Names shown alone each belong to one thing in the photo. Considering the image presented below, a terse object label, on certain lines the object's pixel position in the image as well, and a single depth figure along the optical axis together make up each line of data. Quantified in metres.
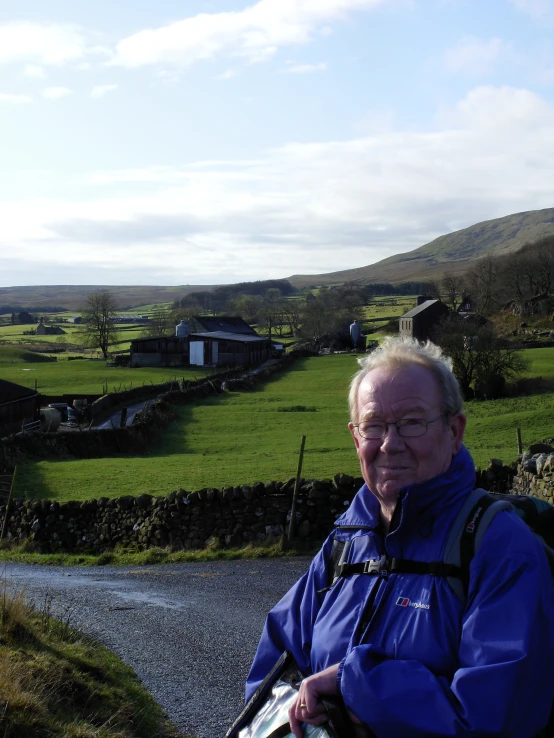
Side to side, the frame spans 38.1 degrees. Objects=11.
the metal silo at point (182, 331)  86.06
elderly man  2.62
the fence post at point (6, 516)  18.77
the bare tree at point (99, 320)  107.75
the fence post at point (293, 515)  15.66
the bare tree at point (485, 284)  113.38
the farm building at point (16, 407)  40.31
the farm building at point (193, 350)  84.06
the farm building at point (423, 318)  85.31
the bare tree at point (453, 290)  126.19
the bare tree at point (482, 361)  45.50
